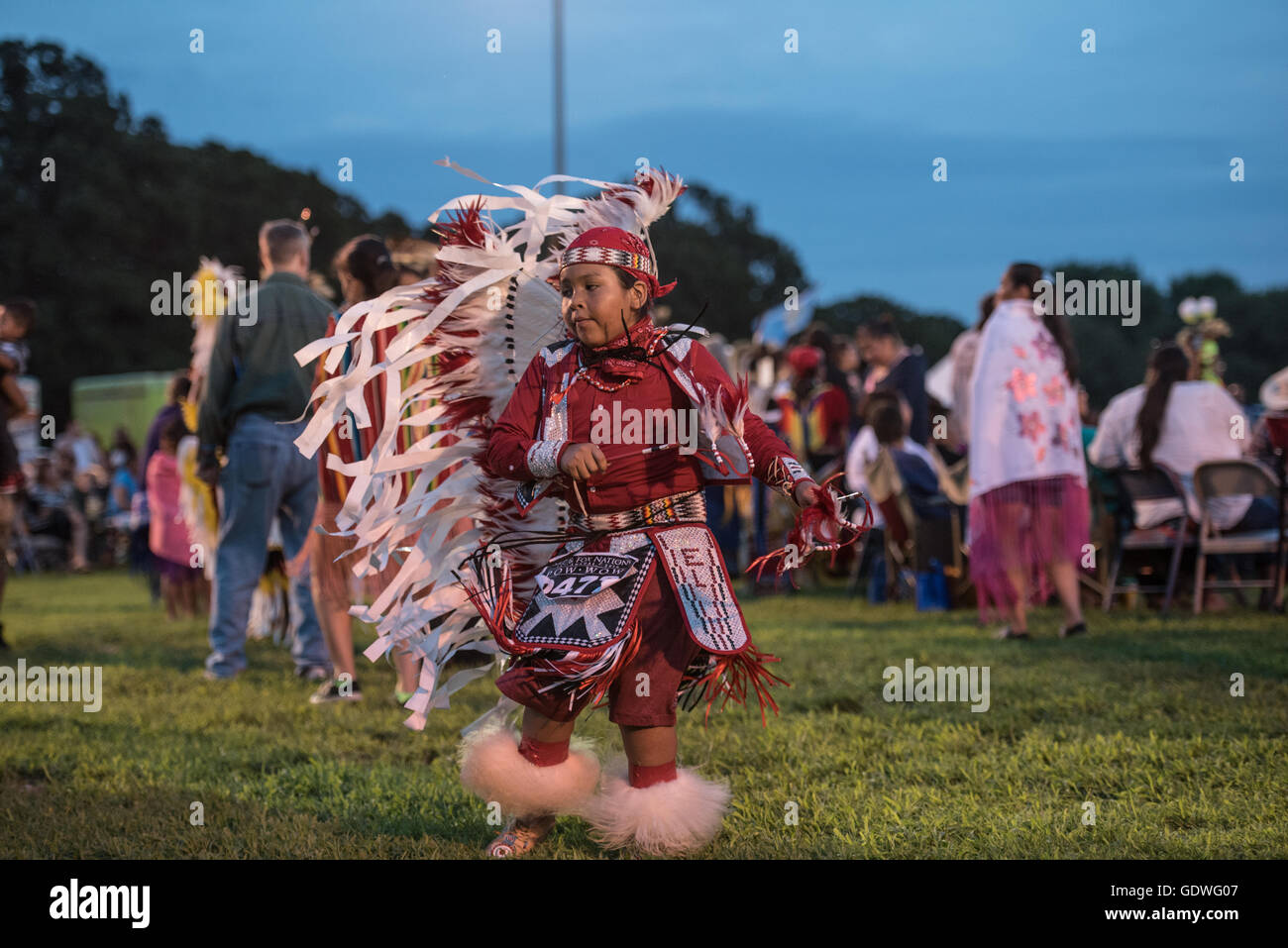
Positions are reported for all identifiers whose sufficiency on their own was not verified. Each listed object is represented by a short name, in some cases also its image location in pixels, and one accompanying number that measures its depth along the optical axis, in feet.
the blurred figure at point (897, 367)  34.45
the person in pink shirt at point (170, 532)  33.09
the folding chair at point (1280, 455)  26.68
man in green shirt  22.15
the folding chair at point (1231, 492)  27.27
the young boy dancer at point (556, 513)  11.31
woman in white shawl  24.41
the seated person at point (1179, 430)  28.32
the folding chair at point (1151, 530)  28.40
